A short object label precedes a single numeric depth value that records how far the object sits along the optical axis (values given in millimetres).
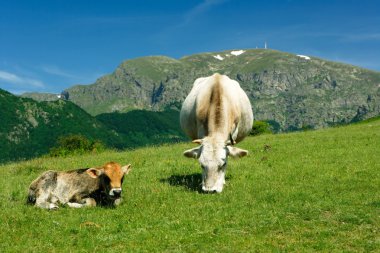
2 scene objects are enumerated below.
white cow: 14734
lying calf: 13641
